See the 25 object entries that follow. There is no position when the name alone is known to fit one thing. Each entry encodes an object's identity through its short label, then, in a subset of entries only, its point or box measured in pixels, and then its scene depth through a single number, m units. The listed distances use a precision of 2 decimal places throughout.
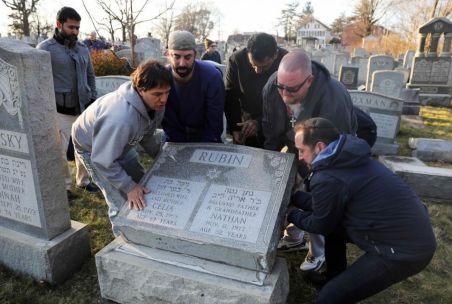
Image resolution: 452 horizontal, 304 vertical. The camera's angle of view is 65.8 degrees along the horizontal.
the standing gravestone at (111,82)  6.77
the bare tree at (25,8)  23.54
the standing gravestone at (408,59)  17.42
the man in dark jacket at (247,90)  2.89
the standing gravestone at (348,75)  10.78
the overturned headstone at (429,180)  4.34
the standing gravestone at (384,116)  6.25
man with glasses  2.33
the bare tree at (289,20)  76.11
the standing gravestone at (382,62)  12.98
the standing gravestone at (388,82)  7.84
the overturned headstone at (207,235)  2.15
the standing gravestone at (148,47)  17.64
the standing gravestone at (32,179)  2.48
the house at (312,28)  77.38
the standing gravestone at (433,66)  12.32
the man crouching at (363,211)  1.91
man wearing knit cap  2.62
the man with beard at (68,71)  3.80
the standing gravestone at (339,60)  18.47
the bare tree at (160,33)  29.88
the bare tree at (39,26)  34.72
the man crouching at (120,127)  2.31
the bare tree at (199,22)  36.71
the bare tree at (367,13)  37.81
